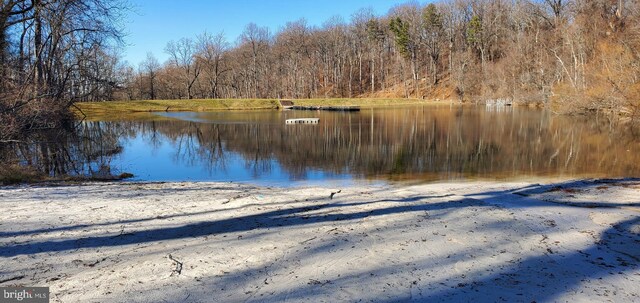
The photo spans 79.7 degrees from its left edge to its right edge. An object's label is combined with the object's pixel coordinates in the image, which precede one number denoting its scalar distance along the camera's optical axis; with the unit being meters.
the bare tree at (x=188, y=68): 80.21
